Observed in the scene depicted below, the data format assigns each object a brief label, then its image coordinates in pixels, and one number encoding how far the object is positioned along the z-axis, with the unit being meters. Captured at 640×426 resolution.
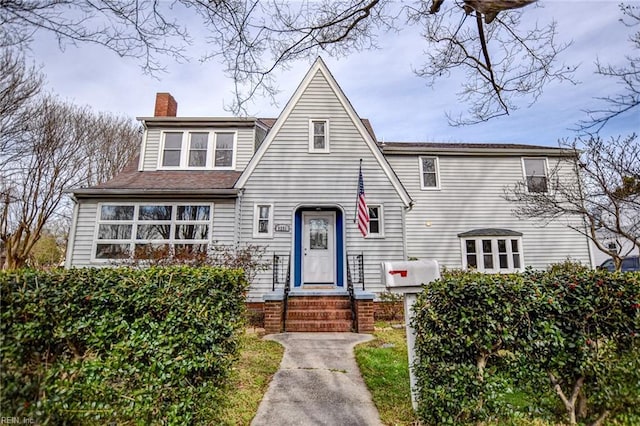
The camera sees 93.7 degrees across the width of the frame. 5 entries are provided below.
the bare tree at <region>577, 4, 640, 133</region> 4.23
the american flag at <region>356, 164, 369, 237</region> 8.52
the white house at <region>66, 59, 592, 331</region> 9.55
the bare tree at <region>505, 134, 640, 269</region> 7.79
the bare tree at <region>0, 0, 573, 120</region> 3.60
